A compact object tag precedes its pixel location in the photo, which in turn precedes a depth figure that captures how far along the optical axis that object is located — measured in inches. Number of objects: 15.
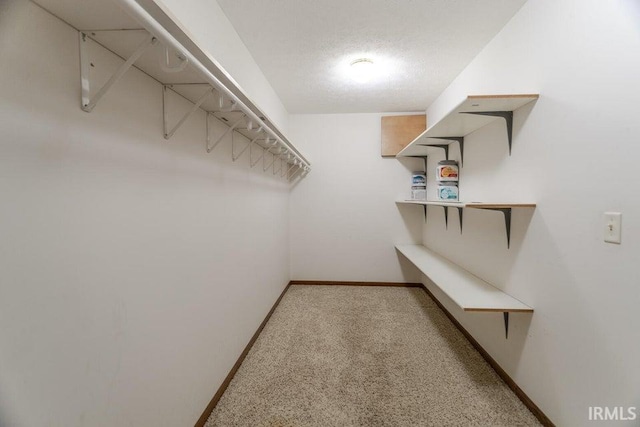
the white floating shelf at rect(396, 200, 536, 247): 54.0
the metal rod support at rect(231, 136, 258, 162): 65.9
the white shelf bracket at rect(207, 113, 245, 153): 53.8
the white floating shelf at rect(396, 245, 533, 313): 57.2
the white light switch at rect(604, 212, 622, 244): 37.9
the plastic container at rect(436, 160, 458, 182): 89.1
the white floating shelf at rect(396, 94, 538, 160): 54.7
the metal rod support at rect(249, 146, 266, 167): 78.0
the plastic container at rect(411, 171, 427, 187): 124.4
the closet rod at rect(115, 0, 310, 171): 21.7
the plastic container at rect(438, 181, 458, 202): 87.5
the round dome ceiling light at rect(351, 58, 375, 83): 85.0
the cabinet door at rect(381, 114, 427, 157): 131.8
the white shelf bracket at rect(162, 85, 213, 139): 41.4
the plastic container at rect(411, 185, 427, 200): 123.9
